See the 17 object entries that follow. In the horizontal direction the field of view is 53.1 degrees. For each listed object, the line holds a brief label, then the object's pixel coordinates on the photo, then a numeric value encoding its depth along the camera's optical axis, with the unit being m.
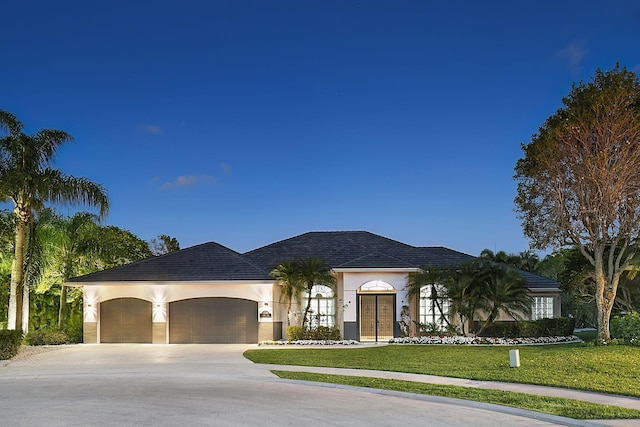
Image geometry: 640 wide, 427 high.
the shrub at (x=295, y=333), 28.14
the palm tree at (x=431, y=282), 28.11
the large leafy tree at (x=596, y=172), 23.67
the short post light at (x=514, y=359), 17.20
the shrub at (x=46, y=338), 27.64
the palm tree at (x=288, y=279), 28.75
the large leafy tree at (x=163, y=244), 58.72
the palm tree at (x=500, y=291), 27.72
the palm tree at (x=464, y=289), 27.77
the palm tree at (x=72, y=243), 31.33
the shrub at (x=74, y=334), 29.58
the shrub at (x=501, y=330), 29.08
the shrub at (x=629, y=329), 23.39
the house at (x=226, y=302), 28.66
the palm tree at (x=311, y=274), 28.88
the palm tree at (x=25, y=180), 25.08
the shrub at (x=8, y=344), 21.86
